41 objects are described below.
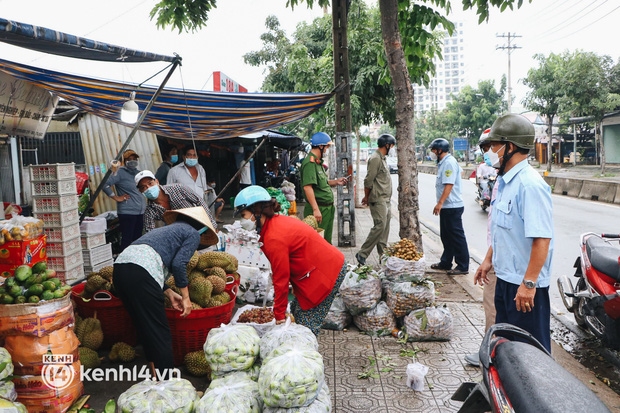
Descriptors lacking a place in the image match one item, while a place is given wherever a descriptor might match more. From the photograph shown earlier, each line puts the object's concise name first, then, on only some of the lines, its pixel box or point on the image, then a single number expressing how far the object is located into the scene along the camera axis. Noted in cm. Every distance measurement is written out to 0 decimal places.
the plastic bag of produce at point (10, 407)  244
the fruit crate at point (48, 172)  541
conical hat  370
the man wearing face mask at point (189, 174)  756
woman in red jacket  326
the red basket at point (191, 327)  379
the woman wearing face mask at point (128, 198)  720
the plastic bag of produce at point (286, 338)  291
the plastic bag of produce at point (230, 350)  287
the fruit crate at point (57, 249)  530
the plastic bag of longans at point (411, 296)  448
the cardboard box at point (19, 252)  448
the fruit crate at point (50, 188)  539
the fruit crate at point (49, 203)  536
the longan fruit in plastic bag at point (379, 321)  456
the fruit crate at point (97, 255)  623
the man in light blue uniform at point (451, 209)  661
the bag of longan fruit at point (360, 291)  451
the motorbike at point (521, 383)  176
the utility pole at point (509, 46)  4084
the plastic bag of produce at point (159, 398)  243
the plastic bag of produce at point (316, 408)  252
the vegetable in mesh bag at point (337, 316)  471
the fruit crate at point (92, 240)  624
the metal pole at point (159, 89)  439
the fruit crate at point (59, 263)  530
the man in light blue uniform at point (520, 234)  276
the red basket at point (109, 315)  407
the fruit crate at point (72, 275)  531
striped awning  484
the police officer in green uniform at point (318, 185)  653
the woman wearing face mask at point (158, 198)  450
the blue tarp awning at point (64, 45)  304
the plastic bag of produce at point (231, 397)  248
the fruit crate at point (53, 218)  535
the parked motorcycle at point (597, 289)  383
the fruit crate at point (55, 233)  531
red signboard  968
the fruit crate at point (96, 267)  625
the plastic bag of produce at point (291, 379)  247
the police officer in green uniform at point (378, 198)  690
